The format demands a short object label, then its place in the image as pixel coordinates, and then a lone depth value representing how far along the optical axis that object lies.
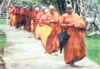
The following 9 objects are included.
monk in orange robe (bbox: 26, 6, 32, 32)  18.75
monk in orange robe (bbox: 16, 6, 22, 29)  21.74
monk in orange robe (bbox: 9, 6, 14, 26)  22.73
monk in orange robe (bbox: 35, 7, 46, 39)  12.67
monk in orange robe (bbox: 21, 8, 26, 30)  20.67
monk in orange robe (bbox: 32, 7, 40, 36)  16.60
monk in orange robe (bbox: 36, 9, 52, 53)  10.60
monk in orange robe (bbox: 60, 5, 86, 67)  7.96
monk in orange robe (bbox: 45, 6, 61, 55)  10.38
